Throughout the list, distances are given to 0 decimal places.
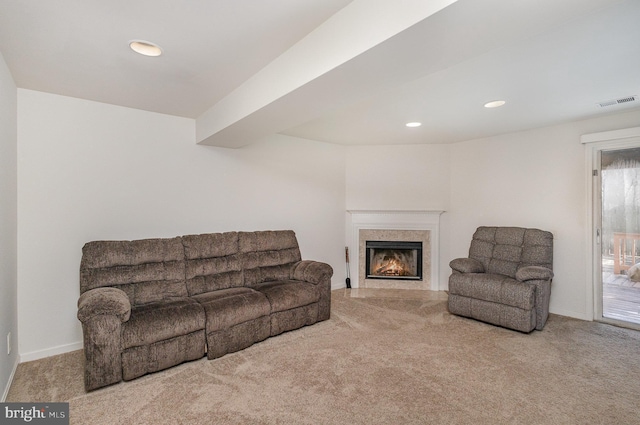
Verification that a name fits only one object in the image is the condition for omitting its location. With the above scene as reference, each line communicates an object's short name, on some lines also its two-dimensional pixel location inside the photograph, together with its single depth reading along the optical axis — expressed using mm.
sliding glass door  3554
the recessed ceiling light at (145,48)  2086
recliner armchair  3424
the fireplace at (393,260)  5348
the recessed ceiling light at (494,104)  3178
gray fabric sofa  2369
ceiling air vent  3080
